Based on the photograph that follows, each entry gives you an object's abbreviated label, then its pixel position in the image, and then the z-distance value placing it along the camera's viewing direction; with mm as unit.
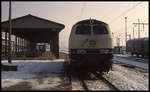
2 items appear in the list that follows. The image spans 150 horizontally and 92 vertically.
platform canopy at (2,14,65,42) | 24844
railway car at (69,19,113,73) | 11945
